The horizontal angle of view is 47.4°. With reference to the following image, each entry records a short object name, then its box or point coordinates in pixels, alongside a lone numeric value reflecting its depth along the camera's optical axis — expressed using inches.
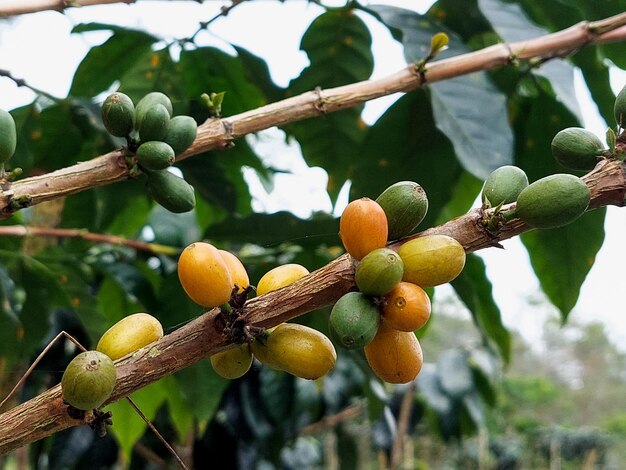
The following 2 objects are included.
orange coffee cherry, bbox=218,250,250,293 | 18.5
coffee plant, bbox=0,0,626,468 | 16.6
